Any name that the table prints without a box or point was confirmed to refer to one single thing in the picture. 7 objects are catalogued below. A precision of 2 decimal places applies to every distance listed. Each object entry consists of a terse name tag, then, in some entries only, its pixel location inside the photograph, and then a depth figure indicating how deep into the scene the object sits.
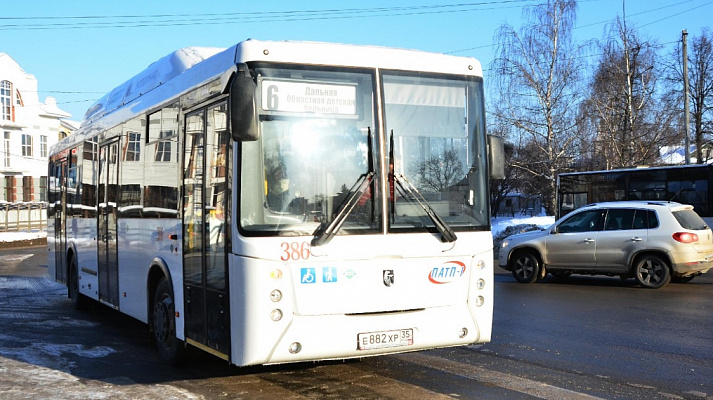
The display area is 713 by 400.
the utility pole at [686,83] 32.27
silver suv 15.99
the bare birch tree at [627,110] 41.91
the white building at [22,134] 61.19
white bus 6.90
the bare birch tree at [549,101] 41.34
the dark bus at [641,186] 25.45
